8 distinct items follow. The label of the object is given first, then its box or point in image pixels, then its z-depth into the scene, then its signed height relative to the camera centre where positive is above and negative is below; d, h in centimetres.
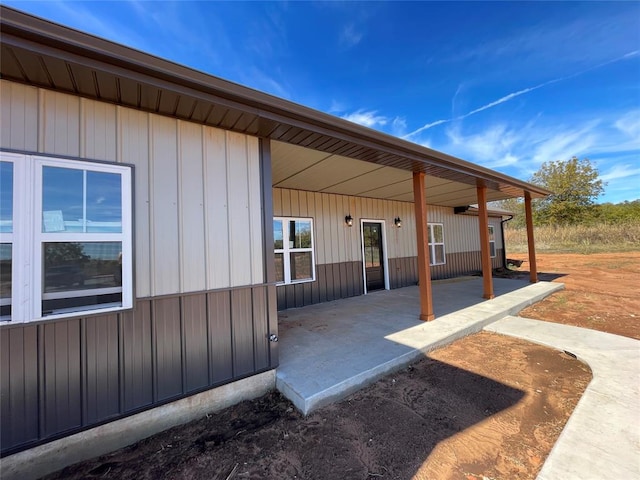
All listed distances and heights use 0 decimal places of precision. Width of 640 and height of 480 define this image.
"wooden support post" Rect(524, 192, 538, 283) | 733 -16
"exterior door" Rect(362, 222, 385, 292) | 711 -23
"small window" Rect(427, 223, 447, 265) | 891 +1
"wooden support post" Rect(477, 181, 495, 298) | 578 -3
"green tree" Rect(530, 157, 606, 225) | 1998 +377
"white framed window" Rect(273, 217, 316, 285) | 559 -1
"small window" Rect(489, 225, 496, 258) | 1146 +10
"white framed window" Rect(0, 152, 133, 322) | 169 +16
